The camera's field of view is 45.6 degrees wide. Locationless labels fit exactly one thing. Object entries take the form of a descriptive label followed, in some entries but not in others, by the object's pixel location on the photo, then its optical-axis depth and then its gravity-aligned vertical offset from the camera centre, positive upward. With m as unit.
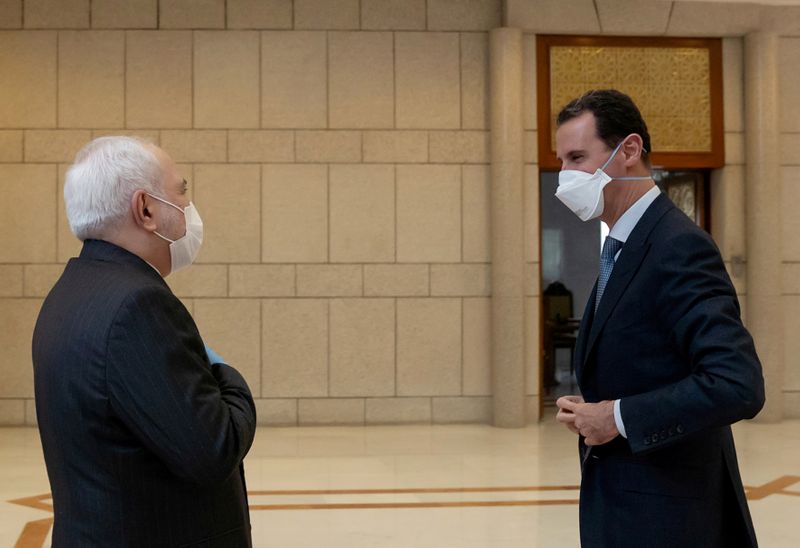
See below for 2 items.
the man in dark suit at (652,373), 1.94 -0.18
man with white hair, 1.80 -0.20
